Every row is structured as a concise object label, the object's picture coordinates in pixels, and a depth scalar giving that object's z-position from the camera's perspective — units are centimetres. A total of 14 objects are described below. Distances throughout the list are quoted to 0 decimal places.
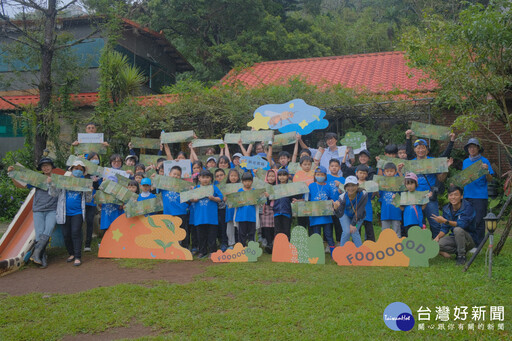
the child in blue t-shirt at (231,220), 737
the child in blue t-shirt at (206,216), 707
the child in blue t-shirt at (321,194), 700
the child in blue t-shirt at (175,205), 737
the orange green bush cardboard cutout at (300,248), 629
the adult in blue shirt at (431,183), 668
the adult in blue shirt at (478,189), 681
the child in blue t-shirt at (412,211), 652
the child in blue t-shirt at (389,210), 682
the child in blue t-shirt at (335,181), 703
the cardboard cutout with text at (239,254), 648
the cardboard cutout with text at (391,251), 586
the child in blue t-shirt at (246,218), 708
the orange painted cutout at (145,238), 700
